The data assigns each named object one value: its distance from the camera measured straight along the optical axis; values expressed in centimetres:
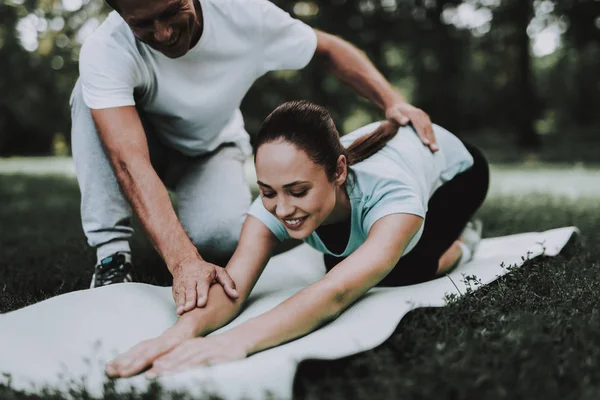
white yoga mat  164
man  247
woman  189
